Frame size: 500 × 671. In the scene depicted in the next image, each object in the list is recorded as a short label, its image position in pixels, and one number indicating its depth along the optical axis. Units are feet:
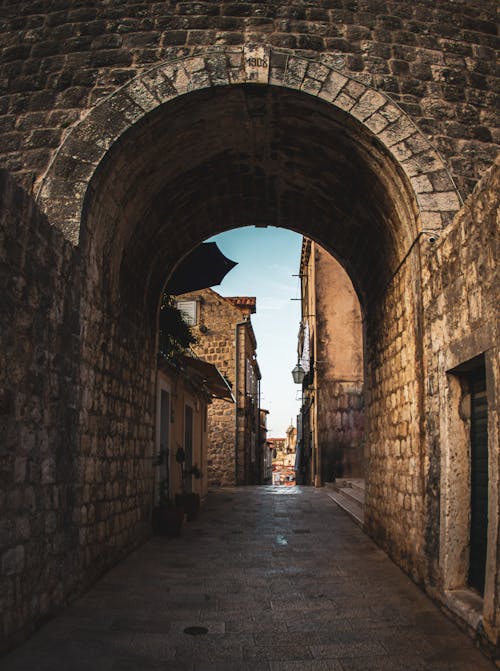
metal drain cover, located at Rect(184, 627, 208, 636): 13.19
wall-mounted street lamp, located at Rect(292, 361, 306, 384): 54.29
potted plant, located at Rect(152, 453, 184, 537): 25.98
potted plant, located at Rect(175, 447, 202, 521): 31.07
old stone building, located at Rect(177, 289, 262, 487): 63.46
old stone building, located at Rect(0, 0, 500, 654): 13.41
